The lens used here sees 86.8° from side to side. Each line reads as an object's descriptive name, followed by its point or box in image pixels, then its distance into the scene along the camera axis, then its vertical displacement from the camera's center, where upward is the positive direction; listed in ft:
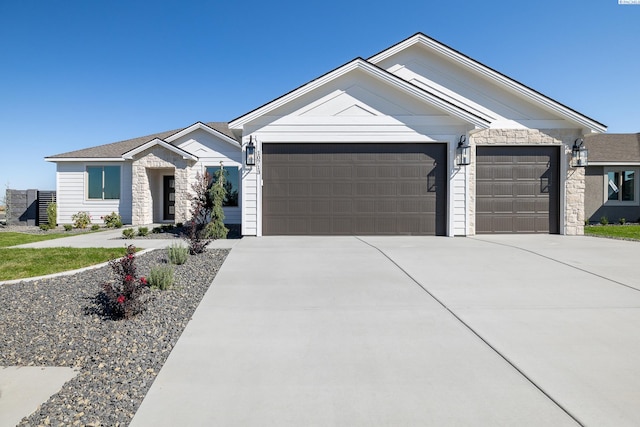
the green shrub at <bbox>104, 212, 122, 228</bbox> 48.02 -1.41
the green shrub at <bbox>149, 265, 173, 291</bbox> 15.64 -3.14
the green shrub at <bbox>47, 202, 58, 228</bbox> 49.63 -0.46
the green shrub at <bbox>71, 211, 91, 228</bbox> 49.49 -1.20
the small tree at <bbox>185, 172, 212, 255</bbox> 23.62 -0.96
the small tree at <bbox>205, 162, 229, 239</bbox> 32.96 -0.46
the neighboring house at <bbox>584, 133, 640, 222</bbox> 53.98 +3.82
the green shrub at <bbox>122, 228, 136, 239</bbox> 34.04 -2.31
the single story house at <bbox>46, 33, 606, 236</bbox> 32.68 +5.28
